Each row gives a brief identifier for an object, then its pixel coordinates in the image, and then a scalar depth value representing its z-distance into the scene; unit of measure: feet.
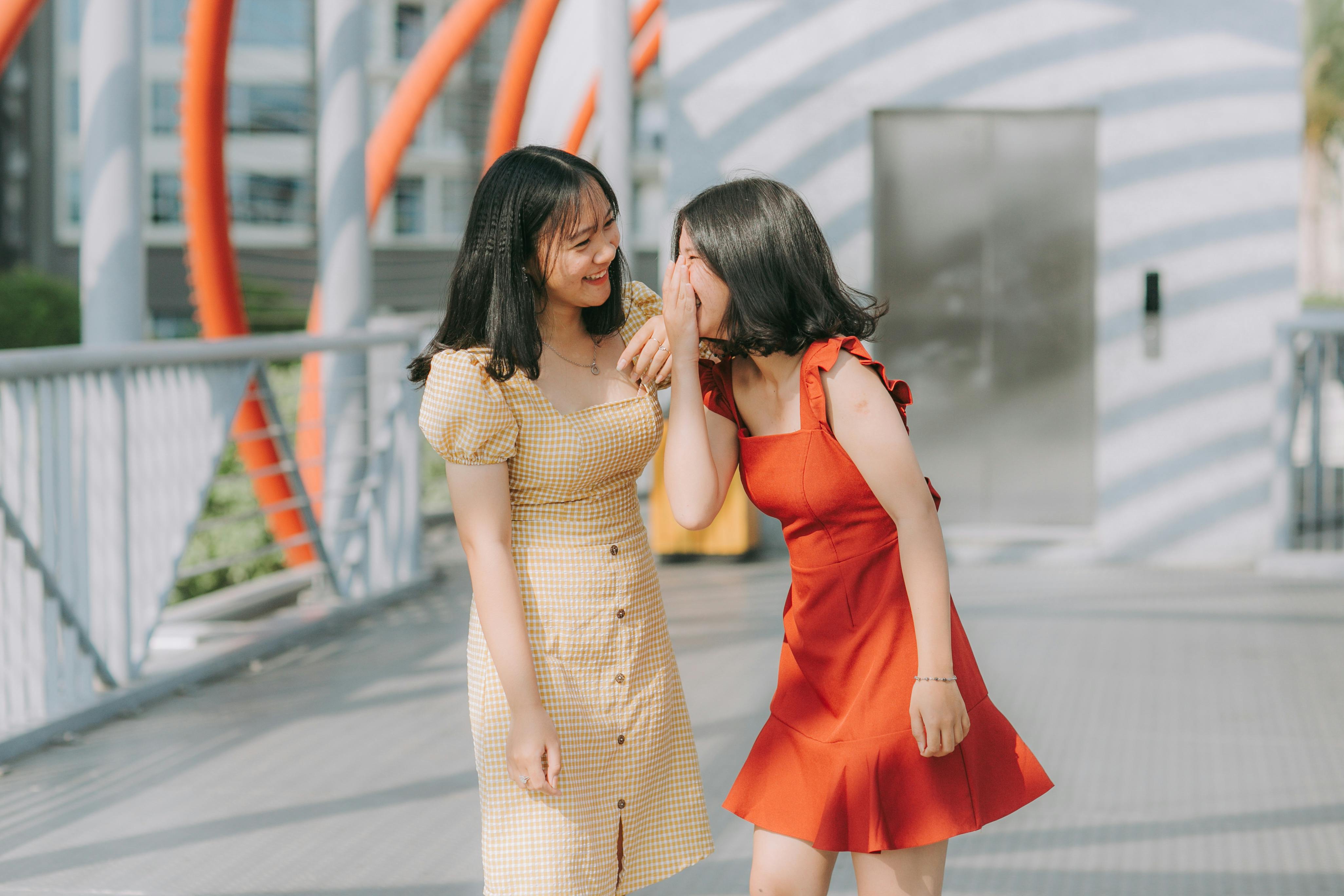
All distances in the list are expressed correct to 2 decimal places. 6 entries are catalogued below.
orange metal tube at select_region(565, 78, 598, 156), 52.34
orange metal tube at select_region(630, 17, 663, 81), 52.06
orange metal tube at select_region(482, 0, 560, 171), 42.01
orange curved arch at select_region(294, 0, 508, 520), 39.14
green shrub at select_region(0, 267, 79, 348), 71.67
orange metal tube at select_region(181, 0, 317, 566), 30.53
